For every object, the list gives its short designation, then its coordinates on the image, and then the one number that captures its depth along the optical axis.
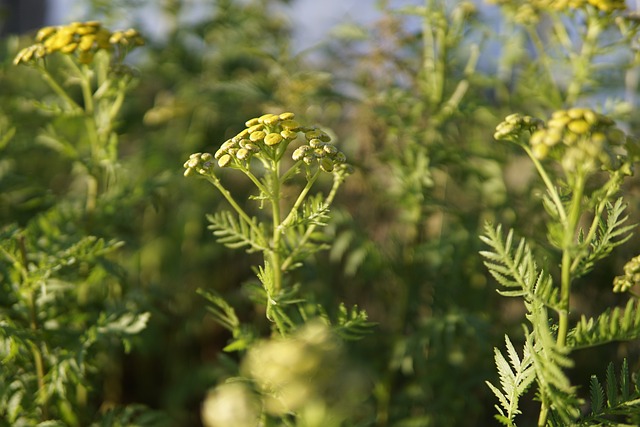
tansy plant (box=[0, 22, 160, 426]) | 1.01
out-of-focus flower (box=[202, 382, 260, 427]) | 0.87
